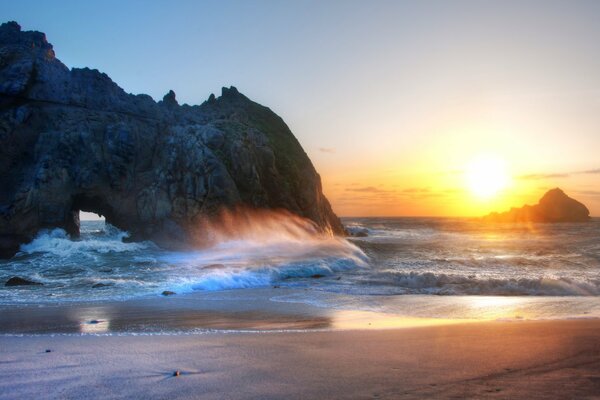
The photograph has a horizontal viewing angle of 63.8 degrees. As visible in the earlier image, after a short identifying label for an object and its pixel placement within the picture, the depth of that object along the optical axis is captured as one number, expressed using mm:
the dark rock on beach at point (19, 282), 14445
